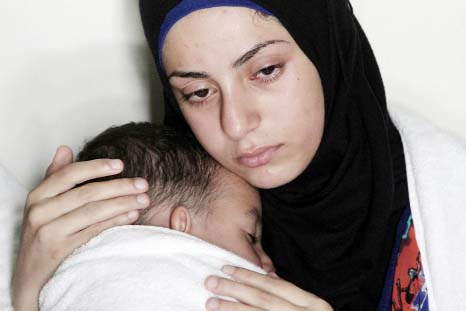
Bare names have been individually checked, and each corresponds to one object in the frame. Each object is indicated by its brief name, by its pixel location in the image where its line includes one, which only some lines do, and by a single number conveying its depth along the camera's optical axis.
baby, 0.78
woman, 0.80
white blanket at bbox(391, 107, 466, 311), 0.86
